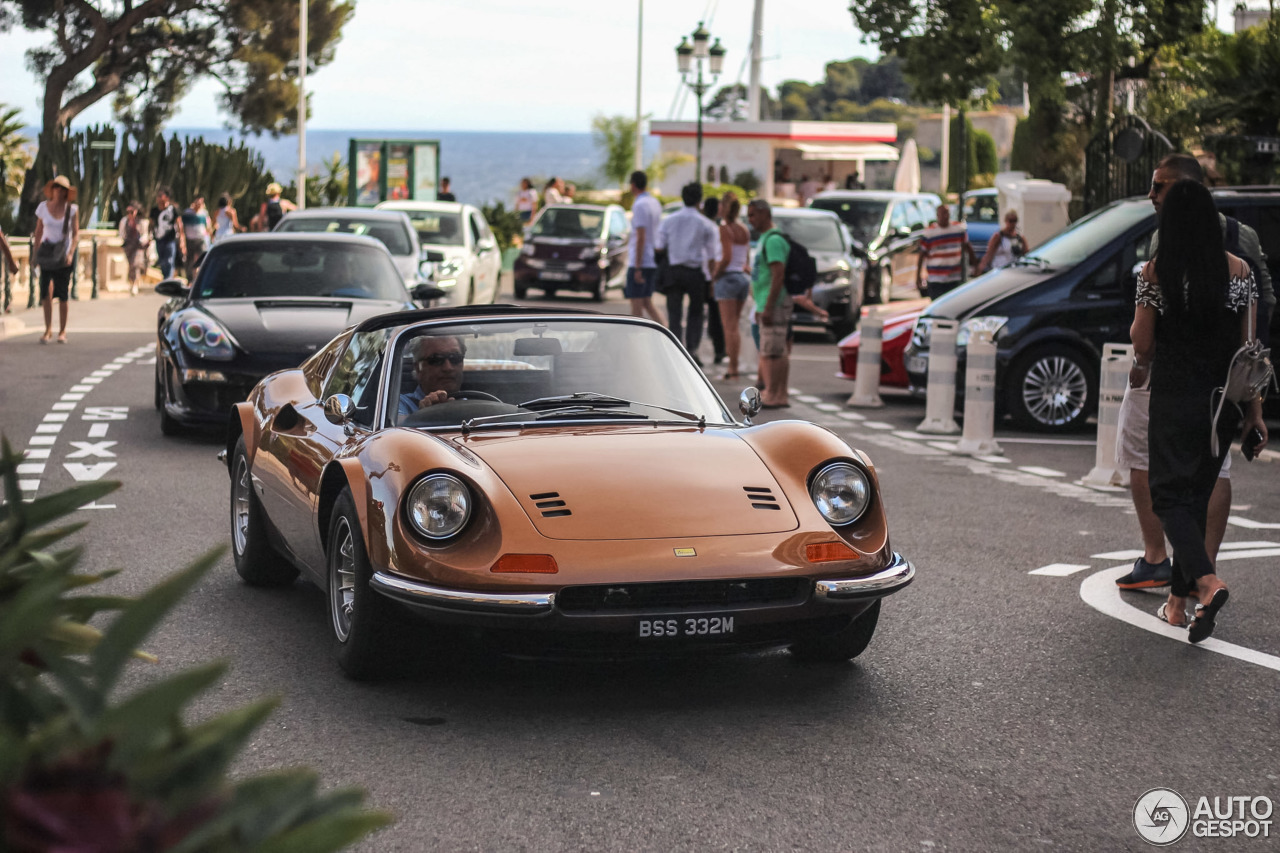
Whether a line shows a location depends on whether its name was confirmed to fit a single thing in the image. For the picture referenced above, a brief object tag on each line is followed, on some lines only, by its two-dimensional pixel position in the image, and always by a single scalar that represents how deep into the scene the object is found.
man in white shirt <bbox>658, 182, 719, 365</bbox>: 18.08
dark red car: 30.55
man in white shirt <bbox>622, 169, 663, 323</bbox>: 19.34
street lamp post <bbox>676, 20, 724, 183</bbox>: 38.94
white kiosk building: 60.97
